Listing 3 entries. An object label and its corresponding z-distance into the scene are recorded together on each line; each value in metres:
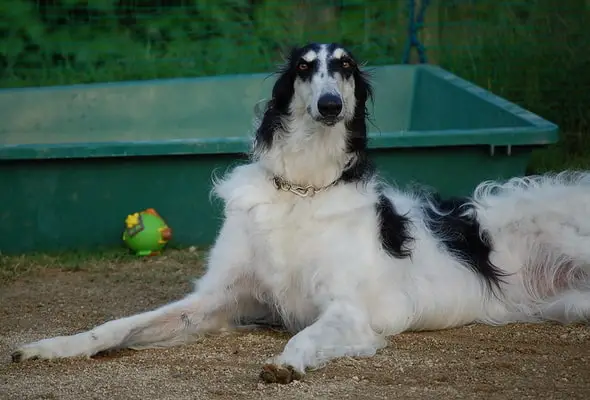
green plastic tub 10.58
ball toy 10.58
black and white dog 7.33
